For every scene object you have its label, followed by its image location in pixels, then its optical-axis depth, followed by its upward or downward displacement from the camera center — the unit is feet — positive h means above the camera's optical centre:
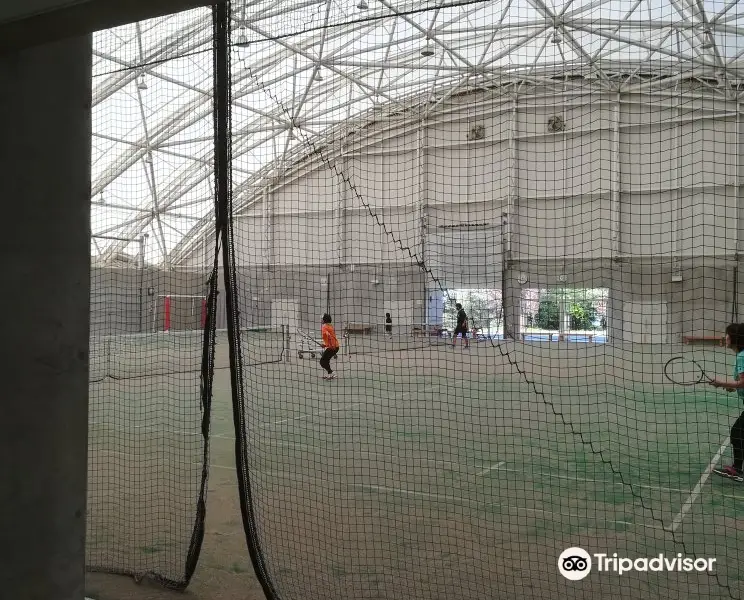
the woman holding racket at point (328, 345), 43.01 -2.32
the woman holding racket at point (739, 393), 19.56 -2.49
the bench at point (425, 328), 79.20 -2.31
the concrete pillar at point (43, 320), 7.86 -0.13
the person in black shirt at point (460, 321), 69.36 -1.22
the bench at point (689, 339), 64.79 -2.96
